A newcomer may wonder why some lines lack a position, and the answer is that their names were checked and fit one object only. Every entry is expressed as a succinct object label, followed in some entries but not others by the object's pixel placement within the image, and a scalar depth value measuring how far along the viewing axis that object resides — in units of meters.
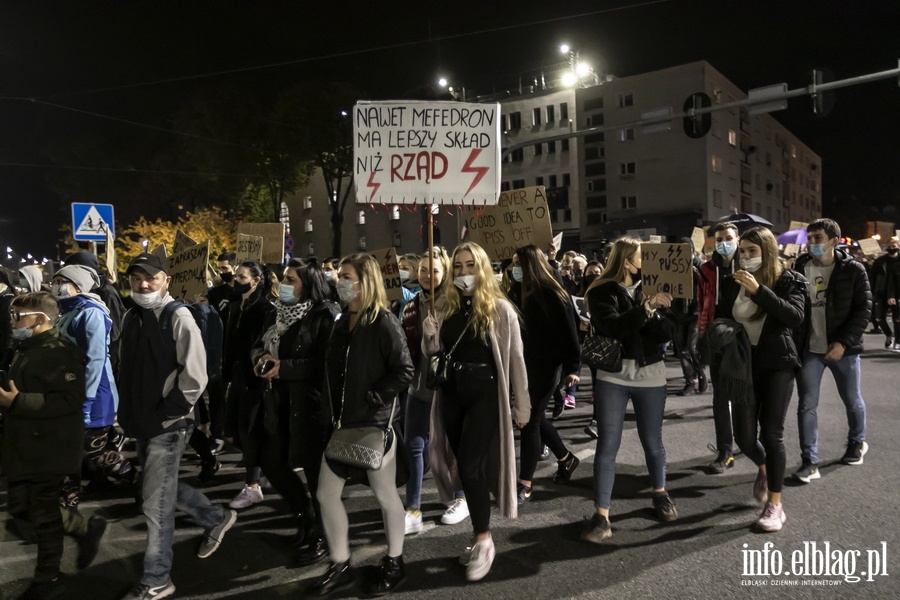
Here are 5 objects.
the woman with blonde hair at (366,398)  3.68
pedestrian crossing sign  10.55
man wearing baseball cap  3.72
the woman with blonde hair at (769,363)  4.39
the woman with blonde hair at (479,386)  3.92
